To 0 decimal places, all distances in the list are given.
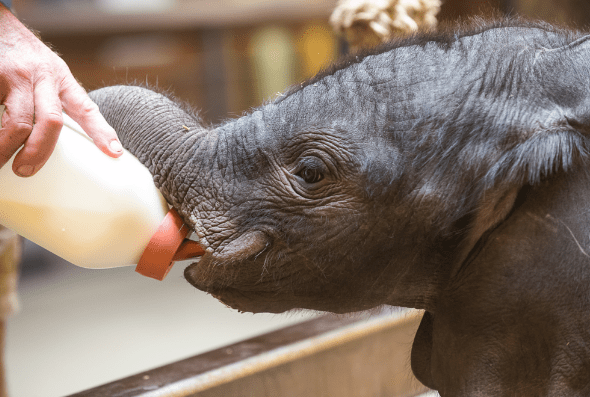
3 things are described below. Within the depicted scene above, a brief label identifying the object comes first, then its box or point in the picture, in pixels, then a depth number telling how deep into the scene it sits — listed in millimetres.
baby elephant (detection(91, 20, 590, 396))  1562
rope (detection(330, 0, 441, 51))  2008
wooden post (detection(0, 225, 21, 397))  2019
